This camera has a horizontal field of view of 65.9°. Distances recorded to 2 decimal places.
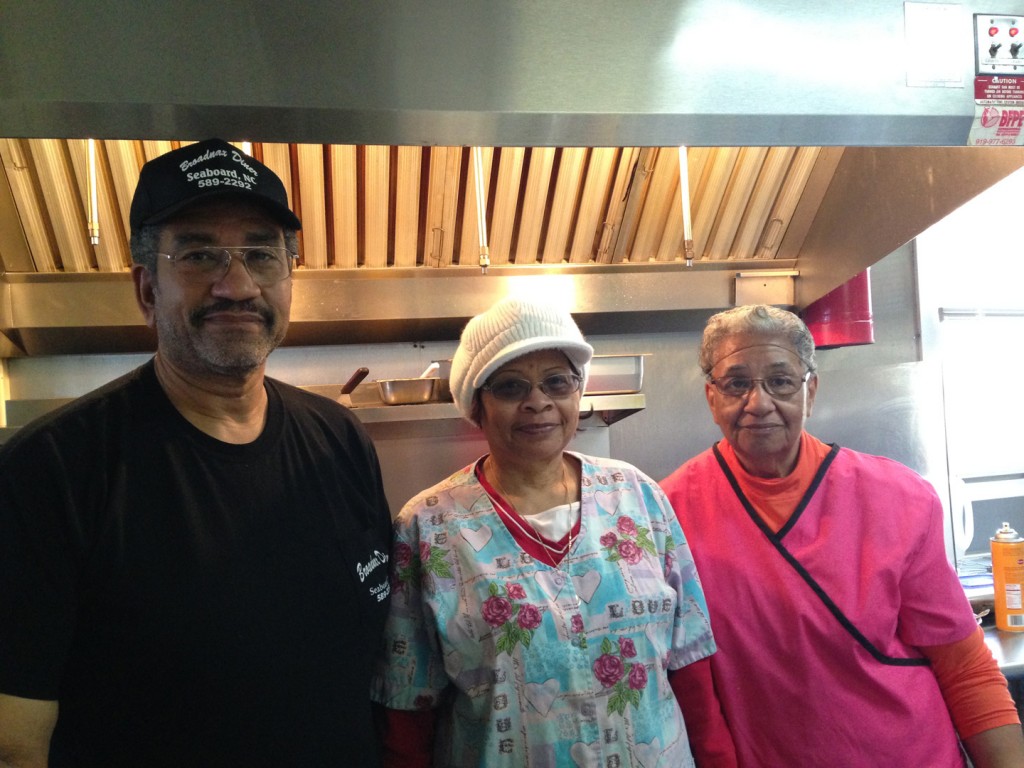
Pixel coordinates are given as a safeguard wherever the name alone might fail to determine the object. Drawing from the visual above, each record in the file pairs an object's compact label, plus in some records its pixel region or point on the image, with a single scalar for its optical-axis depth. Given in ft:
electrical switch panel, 4.25
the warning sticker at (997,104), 4.28
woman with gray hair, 5.24
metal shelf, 7.72
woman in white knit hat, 4.76
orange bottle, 8.34
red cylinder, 9.18
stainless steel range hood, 3.36
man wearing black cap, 3.76
